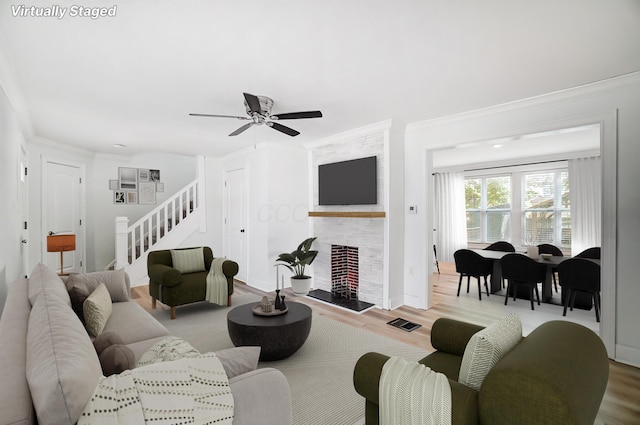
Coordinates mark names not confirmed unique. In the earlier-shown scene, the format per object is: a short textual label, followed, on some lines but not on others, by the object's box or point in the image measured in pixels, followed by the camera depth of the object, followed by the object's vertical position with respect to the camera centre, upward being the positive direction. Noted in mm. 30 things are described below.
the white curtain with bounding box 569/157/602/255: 5715 +127
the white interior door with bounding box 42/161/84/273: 5289 +71
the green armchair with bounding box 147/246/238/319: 3920 -903
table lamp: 4168 -417
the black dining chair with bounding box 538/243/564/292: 5125 -677
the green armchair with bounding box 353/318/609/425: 1111 -673
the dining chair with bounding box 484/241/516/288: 5559 -682
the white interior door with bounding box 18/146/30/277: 3922 +69
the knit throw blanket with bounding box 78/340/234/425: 907 -579
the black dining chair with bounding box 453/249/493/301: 4820 -861
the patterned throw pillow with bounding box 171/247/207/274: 4359 -686
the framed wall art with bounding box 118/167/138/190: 6637 +720
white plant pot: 4504 -1070
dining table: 4289 -1025
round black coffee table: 2672 -1047
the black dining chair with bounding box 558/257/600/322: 3619 -802
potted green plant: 4516 -789
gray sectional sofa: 870 -516
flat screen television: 4449 +424
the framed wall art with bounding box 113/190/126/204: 6581 +305
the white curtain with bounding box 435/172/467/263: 7844 -136
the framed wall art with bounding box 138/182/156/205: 6949 +413
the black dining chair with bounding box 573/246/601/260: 4449 -640
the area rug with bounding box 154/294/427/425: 2152 -1350
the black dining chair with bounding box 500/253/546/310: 4195 -826
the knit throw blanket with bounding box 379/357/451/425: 1277 -793
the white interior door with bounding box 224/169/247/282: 5902 -142
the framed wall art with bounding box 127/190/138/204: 6777 +313
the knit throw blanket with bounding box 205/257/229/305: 4195 -1022
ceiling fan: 2653 +888
